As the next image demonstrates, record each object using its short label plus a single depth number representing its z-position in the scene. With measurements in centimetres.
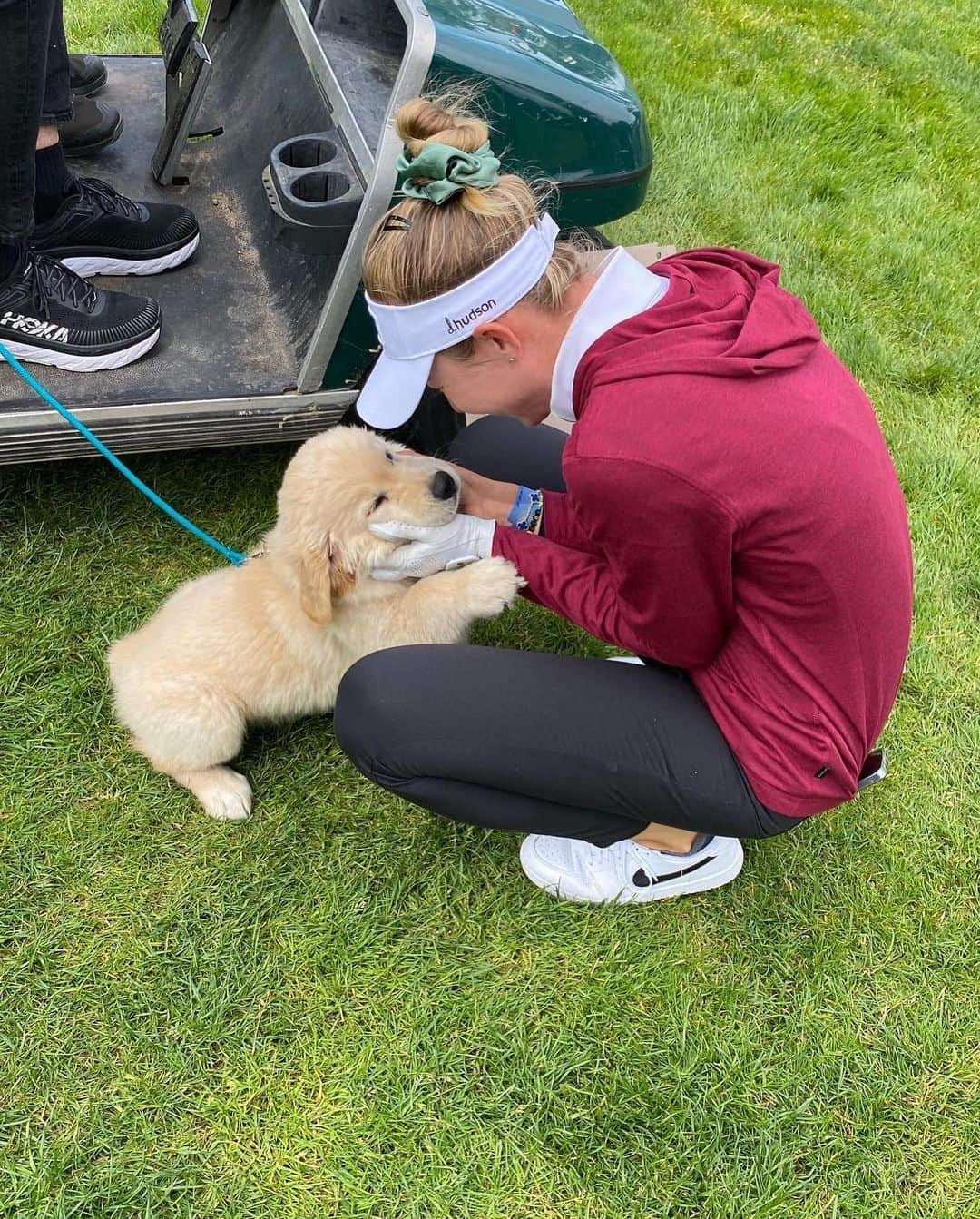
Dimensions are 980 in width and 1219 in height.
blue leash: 273
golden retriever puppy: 239
